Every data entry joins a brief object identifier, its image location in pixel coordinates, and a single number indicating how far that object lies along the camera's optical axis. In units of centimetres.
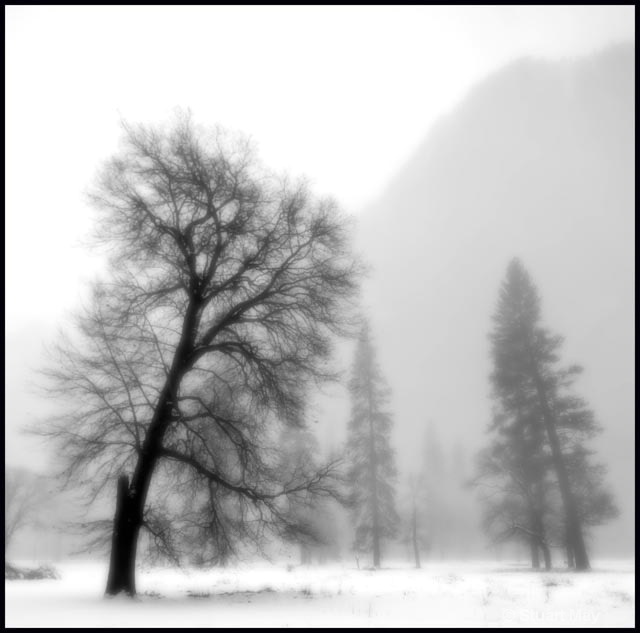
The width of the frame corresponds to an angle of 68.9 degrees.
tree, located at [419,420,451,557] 5909
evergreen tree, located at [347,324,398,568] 2970
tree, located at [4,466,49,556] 4141
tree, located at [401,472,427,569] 3850
